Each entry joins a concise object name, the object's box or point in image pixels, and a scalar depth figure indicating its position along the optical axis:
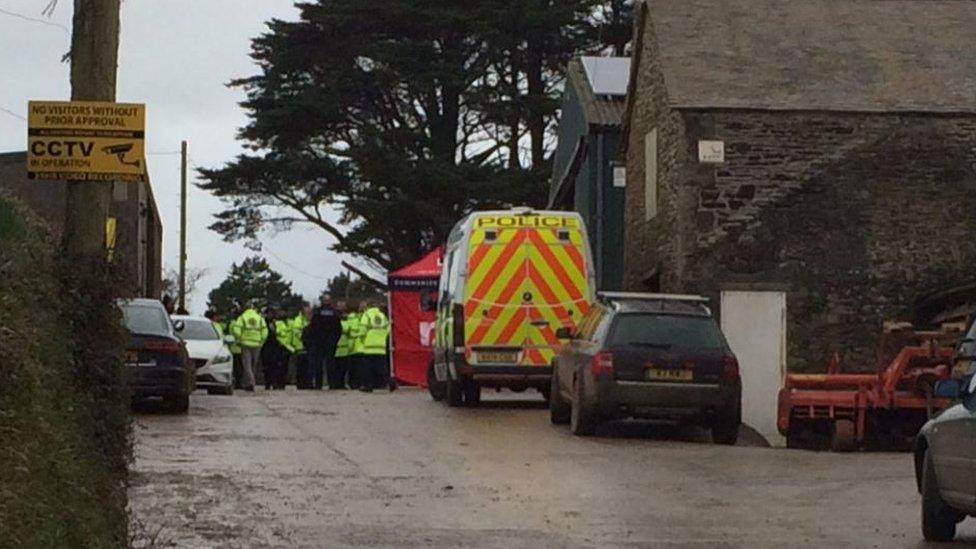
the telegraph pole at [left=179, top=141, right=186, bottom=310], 64.69
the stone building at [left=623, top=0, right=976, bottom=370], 32.75
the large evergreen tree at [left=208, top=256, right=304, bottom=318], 112.38
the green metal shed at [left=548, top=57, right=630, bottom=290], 43.31
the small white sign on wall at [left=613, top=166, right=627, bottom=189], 41.36
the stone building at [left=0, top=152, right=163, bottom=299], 49.25
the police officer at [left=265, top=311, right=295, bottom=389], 39.62
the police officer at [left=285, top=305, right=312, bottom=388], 39.66
